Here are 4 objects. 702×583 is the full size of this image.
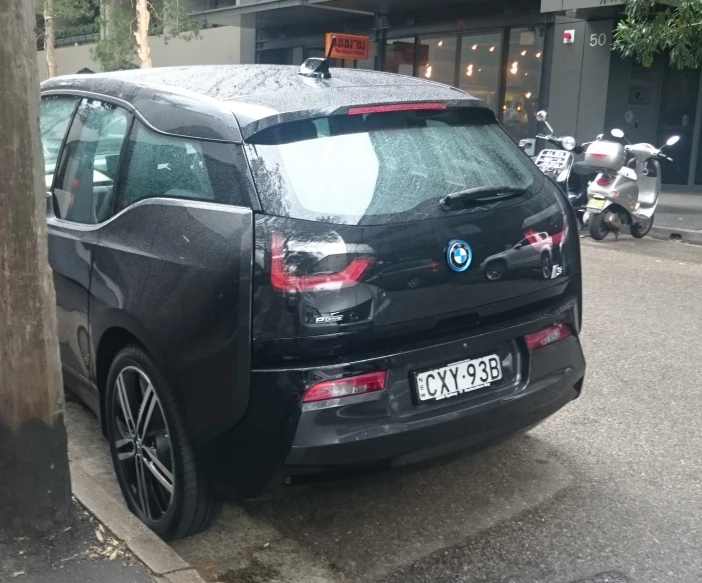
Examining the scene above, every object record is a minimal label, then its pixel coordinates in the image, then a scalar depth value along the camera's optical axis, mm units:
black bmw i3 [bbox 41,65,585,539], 2932
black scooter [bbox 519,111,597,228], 10719
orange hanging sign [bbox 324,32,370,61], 20203
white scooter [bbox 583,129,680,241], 10195
